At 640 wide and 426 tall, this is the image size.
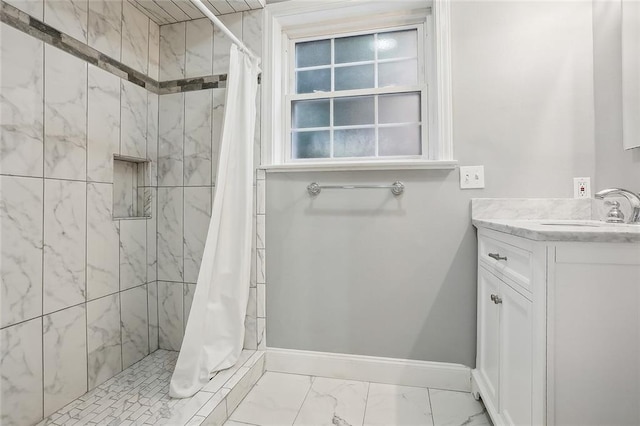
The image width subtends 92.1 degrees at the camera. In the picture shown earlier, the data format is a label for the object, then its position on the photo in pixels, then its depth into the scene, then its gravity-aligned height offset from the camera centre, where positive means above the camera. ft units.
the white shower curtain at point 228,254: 4.82 -0.68
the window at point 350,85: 5.82 +2.58
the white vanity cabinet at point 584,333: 2.83 -1.13
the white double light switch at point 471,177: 5.24 +0.62
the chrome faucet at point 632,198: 3.91 +0.19
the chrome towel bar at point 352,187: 5.44 +0.48
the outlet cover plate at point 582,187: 4.92 +0.41
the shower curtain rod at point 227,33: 4.12 +2.88
